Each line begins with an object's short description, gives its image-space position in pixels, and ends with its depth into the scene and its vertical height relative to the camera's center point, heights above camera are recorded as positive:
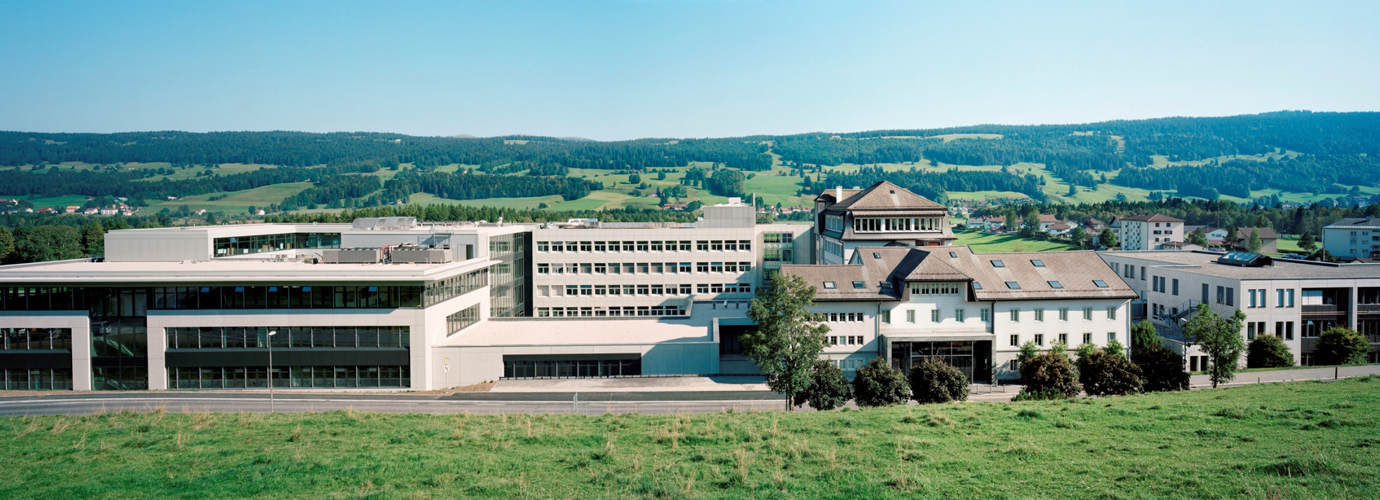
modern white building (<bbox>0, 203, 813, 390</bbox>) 50.16 -7.94
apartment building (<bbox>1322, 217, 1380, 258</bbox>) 137.75 -5.39
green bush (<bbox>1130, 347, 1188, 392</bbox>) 41.50 -9.02
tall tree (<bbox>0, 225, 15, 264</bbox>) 113.56 -3.93
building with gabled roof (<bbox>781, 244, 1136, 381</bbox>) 52.88 -7.06
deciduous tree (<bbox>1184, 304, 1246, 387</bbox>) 44.59 -7.91
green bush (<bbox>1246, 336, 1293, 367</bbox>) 53.25 -10.21
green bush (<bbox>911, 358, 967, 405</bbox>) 38.12 -8.85
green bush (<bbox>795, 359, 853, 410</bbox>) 35.97 -8.55
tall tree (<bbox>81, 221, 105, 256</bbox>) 120.68 -3.38
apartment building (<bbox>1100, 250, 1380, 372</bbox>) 56.12 -6.93
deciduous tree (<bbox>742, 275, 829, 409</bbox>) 38.09 -6.47
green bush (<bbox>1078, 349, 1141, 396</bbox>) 40.31 -8.97
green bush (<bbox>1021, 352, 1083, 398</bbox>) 39.91 -8.97
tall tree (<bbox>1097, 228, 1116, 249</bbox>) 164.12 -6.19
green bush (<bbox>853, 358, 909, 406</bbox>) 36.00 -8.44
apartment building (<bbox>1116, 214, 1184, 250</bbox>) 170.75 -4.69
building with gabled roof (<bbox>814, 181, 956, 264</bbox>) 70.19 -0.82
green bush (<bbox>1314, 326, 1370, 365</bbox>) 53.12 -9.78
